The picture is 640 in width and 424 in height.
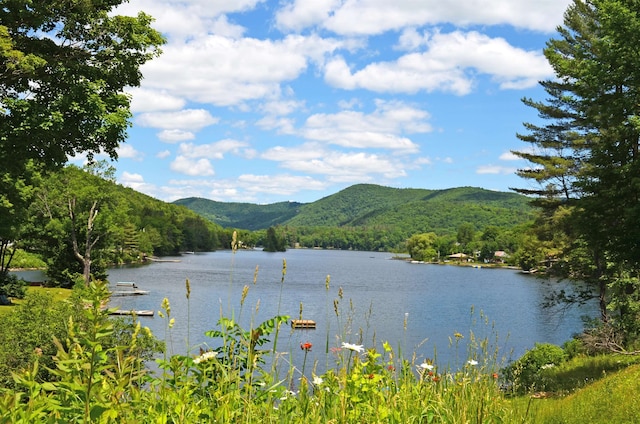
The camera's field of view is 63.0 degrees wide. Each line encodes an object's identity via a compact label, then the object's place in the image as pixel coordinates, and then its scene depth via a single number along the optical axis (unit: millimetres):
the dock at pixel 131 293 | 49238
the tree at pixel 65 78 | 11789
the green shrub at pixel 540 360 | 18359
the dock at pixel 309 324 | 35550
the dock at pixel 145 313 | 37172
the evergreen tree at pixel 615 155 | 13438
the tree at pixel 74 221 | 43562
